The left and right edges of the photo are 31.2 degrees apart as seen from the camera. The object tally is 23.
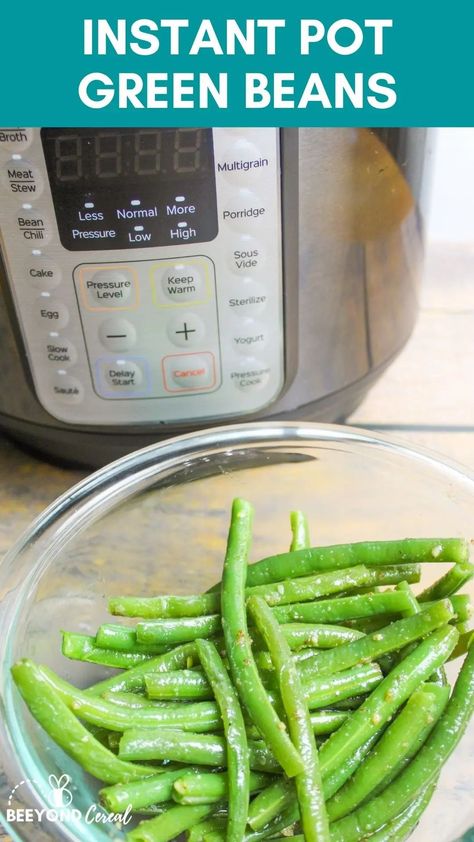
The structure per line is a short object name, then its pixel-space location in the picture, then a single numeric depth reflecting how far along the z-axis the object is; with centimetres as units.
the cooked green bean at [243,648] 53
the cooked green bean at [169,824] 51
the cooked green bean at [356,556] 63
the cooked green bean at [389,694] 55
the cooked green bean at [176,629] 61
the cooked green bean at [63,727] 53
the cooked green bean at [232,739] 52
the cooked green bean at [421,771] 53
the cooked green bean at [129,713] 54
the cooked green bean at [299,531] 70
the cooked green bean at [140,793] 52
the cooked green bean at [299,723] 51
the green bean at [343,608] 61
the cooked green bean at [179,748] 54
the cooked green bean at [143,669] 59
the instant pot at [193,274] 64
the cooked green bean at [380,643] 58
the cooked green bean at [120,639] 61
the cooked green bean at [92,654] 61
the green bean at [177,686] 58
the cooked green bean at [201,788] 52
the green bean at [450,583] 62
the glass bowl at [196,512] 68
